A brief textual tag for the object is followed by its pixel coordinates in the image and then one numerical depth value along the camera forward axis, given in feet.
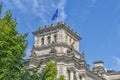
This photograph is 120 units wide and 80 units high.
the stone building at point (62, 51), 187.42
